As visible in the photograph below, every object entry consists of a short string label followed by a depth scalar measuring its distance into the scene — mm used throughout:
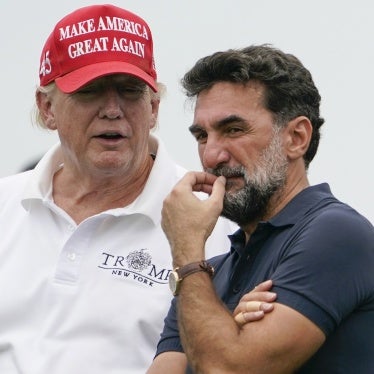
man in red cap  9984
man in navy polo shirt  8086
